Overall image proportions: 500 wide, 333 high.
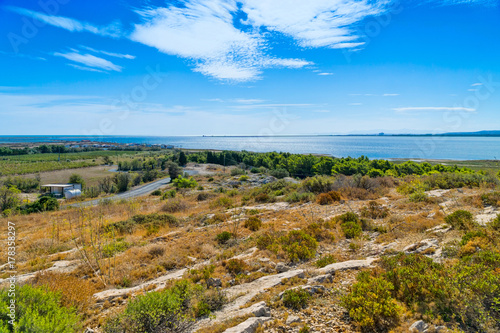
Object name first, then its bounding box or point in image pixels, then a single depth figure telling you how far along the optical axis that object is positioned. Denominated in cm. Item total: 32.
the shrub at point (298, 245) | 723
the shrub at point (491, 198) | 972
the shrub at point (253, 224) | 1090
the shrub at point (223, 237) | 964
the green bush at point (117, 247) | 847
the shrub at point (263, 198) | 1780
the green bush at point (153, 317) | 411
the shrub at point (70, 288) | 518
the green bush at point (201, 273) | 628
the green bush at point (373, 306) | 395
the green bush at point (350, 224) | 875
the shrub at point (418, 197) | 1220
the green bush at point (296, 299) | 468
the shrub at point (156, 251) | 844
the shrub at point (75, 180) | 4794
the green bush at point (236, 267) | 673
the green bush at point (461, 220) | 735
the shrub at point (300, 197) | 1585
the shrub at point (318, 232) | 868
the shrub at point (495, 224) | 672
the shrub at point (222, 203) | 1787
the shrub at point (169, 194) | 2813
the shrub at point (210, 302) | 477
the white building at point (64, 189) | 3860
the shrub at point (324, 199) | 1435
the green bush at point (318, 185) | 1767
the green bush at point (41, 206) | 2321
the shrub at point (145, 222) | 1242
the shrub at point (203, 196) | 2395
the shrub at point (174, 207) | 1841
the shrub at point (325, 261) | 654
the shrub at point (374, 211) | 1075
